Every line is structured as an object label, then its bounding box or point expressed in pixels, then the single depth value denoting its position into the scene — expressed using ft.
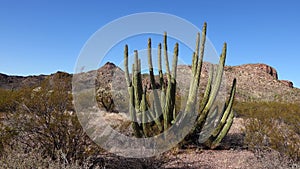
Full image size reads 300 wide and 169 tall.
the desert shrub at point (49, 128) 12.67
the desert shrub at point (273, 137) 15.62
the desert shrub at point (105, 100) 41.40
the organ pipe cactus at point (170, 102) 19.79
